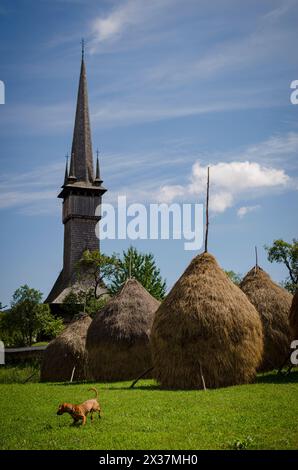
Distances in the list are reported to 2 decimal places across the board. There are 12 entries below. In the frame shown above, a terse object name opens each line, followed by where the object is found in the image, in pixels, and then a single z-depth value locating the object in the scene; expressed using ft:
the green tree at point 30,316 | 147.13
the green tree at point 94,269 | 165.48
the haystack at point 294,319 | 52.95
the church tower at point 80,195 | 189.98
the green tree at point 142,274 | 160.76
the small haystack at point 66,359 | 76.48
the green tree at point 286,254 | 154.10
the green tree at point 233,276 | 185.33
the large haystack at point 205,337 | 47.29
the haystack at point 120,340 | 66.08
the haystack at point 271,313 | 62.54
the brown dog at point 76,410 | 29.14
